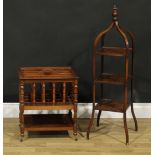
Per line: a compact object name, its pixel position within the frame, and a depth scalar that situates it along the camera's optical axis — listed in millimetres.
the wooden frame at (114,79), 2988
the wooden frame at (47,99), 2990
